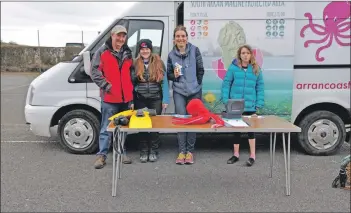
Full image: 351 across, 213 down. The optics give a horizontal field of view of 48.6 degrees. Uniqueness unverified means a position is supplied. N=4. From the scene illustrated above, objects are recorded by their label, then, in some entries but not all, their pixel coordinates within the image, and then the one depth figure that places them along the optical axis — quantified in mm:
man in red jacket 4918
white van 5508
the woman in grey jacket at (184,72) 5129
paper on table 3996
